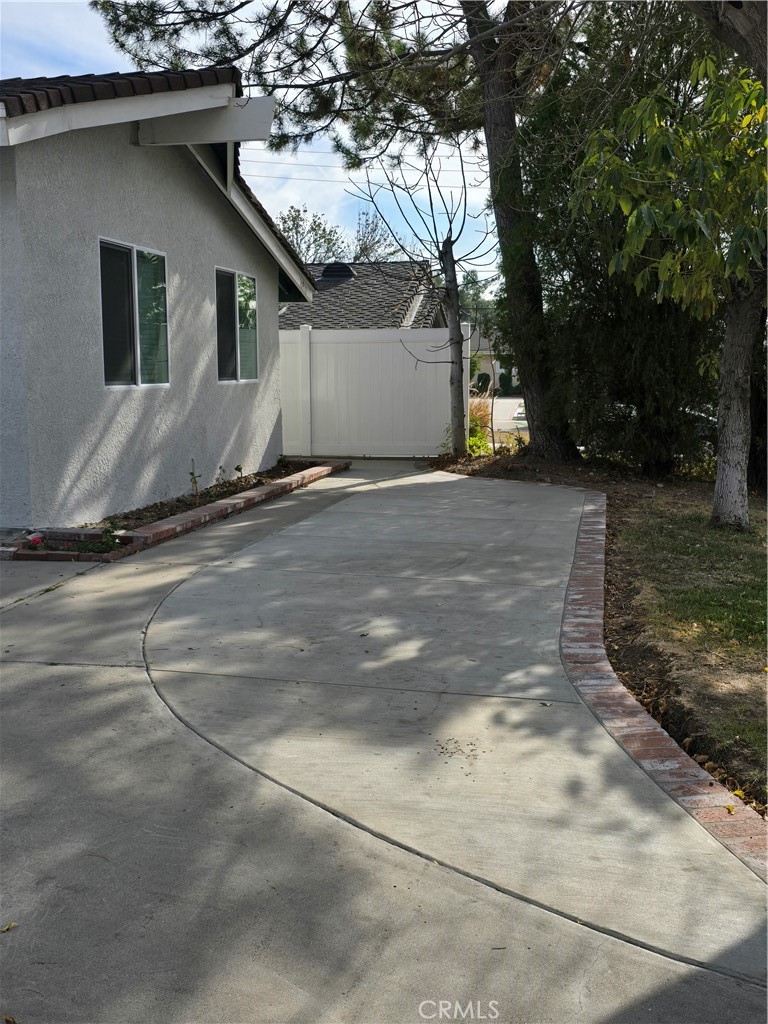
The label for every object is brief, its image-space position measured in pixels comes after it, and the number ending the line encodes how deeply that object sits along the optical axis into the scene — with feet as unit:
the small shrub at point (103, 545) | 25.68
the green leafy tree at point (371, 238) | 136.26
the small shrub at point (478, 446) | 54.44
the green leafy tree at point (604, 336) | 41.68
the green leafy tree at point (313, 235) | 142.41
